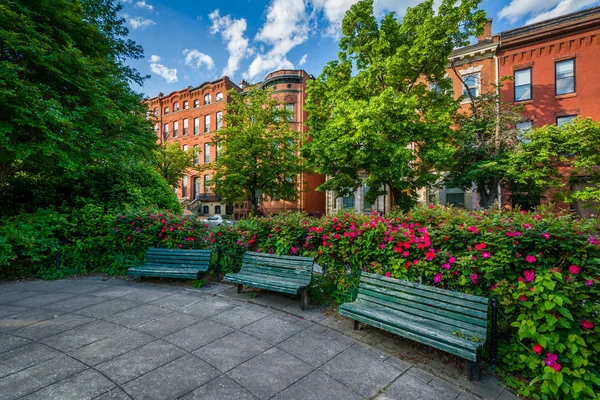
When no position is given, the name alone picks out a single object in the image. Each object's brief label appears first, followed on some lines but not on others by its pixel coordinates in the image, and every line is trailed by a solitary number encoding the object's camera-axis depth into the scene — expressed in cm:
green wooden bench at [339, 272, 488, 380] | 302
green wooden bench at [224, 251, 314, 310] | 484
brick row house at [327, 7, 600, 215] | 1686
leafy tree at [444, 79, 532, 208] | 1477
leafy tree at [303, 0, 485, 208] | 1262
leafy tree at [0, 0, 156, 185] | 615
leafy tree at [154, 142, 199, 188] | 2876
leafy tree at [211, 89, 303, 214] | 1908
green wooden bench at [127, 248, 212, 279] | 604
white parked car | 2522
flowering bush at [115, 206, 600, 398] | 265
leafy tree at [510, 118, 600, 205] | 1283
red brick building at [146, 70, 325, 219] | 2984
